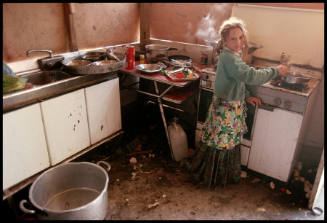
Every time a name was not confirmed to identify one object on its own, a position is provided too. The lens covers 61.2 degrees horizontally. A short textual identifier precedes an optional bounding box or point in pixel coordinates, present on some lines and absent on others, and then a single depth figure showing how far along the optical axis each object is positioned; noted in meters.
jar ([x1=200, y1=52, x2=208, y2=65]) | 3.18
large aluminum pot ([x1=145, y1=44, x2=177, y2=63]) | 3.25
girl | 2.18
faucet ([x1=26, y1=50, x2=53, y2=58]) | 2.62
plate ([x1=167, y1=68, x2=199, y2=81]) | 2.73
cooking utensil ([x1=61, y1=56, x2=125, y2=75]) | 2.63
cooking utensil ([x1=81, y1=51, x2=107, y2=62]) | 3.13
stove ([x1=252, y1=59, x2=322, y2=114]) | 2.33
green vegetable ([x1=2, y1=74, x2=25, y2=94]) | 2.18
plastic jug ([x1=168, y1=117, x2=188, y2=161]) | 2.98
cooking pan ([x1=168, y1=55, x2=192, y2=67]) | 3.08
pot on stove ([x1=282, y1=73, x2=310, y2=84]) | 2.43
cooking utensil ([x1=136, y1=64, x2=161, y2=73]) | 2.91
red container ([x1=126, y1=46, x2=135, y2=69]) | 3.03
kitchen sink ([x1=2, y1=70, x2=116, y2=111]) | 2.18
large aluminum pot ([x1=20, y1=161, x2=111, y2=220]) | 2.19
